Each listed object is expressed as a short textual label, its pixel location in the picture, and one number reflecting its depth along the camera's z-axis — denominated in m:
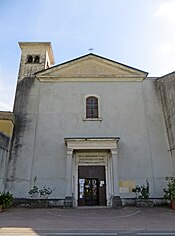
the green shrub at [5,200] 11.49
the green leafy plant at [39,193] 13.45
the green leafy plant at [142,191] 12.98
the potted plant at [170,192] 12.23
